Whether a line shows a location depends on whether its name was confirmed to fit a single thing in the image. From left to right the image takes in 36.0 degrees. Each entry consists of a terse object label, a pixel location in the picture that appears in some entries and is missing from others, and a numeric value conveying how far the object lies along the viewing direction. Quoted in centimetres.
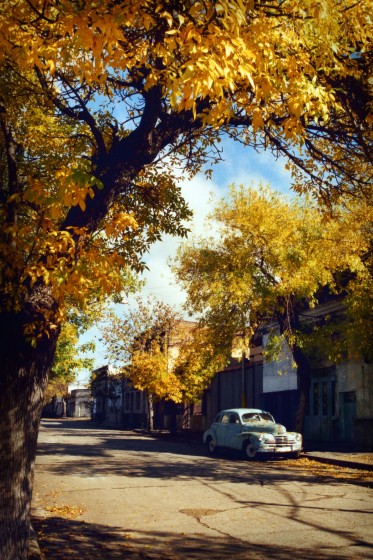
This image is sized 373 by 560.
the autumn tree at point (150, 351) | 3522
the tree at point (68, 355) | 2427
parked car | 1934
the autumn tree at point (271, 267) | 2041
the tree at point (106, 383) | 5841
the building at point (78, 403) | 10158
